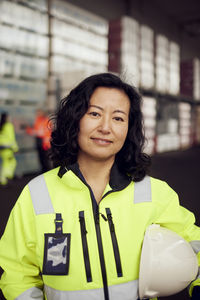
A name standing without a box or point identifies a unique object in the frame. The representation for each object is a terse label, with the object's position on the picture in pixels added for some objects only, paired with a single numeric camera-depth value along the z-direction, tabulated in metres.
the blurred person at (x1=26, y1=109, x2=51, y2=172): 8.24
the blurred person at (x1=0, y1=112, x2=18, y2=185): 8.02
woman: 1.36
